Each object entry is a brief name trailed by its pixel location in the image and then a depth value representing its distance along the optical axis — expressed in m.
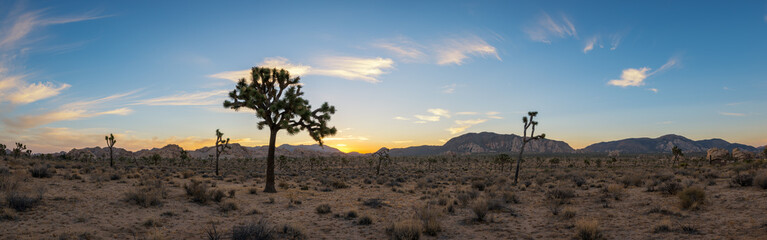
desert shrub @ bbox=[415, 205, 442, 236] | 10.02
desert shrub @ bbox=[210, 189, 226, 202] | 14.75
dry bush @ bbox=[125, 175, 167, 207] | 12.49
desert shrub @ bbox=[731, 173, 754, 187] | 14.95
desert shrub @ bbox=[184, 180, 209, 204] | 14.19
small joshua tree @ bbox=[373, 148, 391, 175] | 44.50
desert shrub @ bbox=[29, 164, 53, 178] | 18.13
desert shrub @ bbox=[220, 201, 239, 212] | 13.12
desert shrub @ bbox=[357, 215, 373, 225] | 11.62
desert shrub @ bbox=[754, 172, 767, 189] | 13.39
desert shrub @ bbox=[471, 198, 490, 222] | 11.84
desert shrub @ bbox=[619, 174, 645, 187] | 19.30
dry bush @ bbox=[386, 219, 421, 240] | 9.10
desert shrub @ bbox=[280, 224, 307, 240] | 9.49
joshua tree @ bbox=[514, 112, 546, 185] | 26.20
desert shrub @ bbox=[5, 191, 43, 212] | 10.19
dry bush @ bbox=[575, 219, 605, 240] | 8.85
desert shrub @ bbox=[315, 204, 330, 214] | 13.41
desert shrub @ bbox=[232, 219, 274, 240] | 8.51
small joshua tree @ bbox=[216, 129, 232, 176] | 37.08
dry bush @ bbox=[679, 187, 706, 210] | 11.75
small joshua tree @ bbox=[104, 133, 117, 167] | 43.03
